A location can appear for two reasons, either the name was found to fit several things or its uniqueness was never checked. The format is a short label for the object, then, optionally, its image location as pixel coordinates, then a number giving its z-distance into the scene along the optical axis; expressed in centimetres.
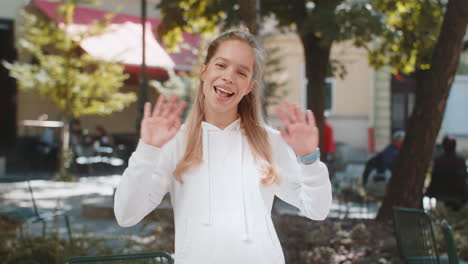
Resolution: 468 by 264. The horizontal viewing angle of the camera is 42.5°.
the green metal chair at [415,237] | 439
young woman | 199
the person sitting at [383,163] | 938
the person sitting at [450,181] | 805
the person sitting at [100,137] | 1655
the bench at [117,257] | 253
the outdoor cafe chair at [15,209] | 596
